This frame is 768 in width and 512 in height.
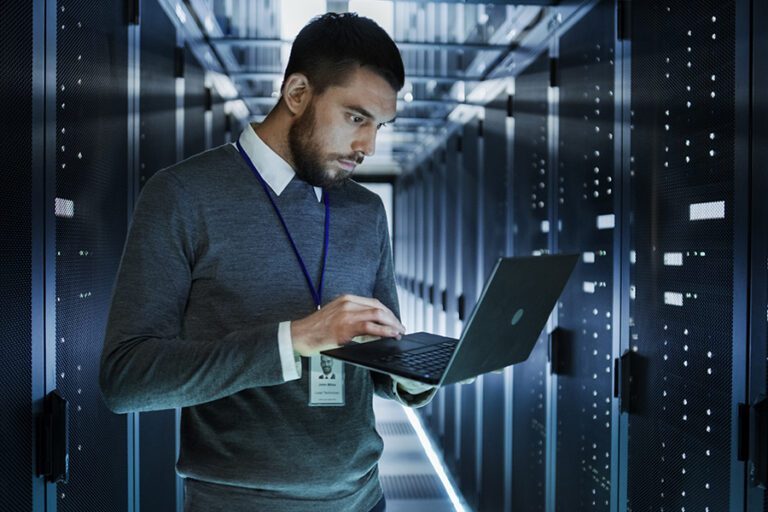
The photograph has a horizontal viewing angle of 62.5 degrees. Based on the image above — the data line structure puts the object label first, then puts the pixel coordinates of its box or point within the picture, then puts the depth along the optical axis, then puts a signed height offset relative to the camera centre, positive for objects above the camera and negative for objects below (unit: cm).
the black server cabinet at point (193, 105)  306 +76
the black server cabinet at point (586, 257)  225 -2
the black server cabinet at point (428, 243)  644 +8
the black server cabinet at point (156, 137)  233 +45
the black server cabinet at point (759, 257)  141 -1
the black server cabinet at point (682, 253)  157 -1
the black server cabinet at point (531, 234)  295 +8
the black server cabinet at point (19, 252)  132 -1
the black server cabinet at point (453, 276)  500 -21
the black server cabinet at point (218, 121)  386 +85
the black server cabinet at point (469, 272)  438 -15
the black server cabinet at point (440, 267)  559 -15
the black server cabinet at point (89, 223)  164 +8
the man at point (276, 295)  110 -9
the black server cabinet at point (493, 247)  365 +2
